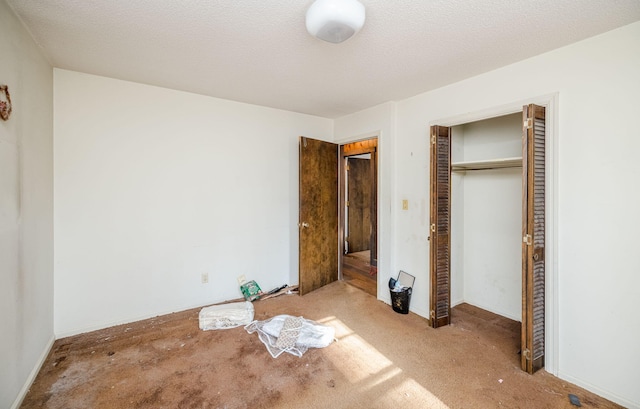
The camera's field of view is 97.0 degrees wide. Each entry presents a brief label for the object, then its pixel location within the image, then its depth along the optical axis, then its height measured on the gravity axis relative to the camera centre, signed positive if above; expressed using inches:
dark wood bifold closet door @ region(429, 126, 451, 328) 105.2 -8.0
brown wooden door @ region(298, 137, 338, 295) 138.5 -6.6
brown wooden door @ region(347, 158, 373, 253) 220.1 -0.9
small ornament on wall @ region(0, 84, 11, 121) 61.9 +22.4
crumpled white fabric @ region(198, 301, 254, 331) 107.5 -44.6
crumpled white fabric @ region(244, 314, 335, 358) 92.8 -46.6
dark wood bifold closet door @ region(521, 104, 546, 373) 79.4 -8.4
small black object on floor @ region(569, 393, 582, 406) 69.7 -49.5
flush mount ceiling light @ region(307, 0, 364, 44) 56.2 +37.5
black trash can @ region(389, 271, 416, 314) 118.9 -38.4
